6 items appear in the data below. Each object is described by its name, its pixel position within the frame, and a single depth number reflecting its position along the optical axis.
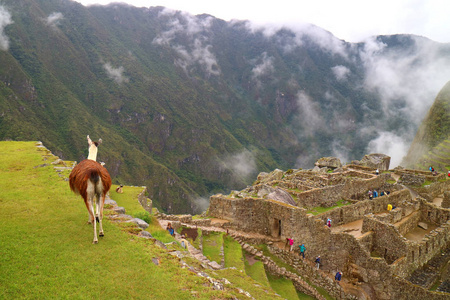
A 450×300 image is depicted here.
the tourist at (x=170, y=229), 14.17
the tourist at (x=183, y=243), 12.64
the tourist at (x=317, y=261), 18.17
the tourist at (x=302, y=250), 17.61
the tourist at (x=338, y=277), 18.08
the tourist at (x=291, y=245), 17.67
